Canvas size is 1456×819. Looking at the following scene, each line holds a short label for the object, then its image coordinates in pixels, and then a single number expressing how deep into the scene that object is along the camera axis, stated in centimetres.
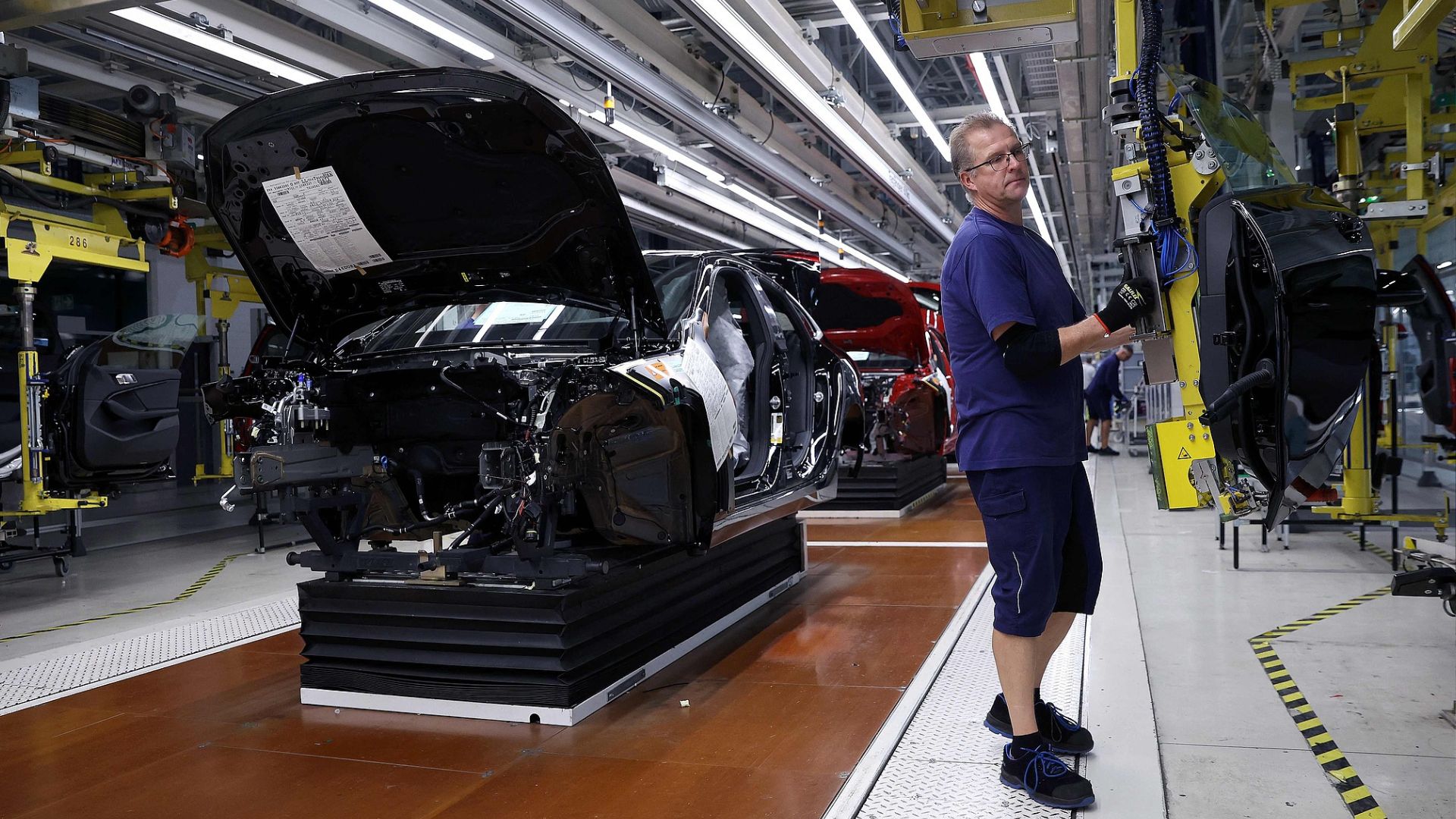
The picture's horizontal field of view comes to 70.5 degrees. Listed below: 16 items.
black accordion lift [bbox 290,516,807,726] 328
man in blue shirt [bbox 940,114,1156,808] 248
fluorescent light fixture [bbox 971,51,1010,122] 690
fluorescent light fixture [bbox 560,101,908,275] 890
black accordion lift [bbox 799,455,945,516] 823
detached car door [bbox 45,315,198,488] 632
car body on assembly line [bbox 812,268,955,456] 835
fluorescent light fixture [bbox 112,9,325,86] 544
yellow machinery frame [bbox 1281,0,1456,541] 544
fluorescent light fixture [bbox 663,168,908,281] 1016
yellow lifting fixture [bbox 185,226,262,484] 852
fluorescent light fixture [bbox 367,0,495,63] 543
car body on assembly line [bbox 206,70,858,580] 314
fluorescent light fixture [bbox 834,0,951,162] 601
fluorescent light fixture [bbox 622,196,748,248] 1142
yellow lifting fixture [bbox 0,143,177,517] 614
